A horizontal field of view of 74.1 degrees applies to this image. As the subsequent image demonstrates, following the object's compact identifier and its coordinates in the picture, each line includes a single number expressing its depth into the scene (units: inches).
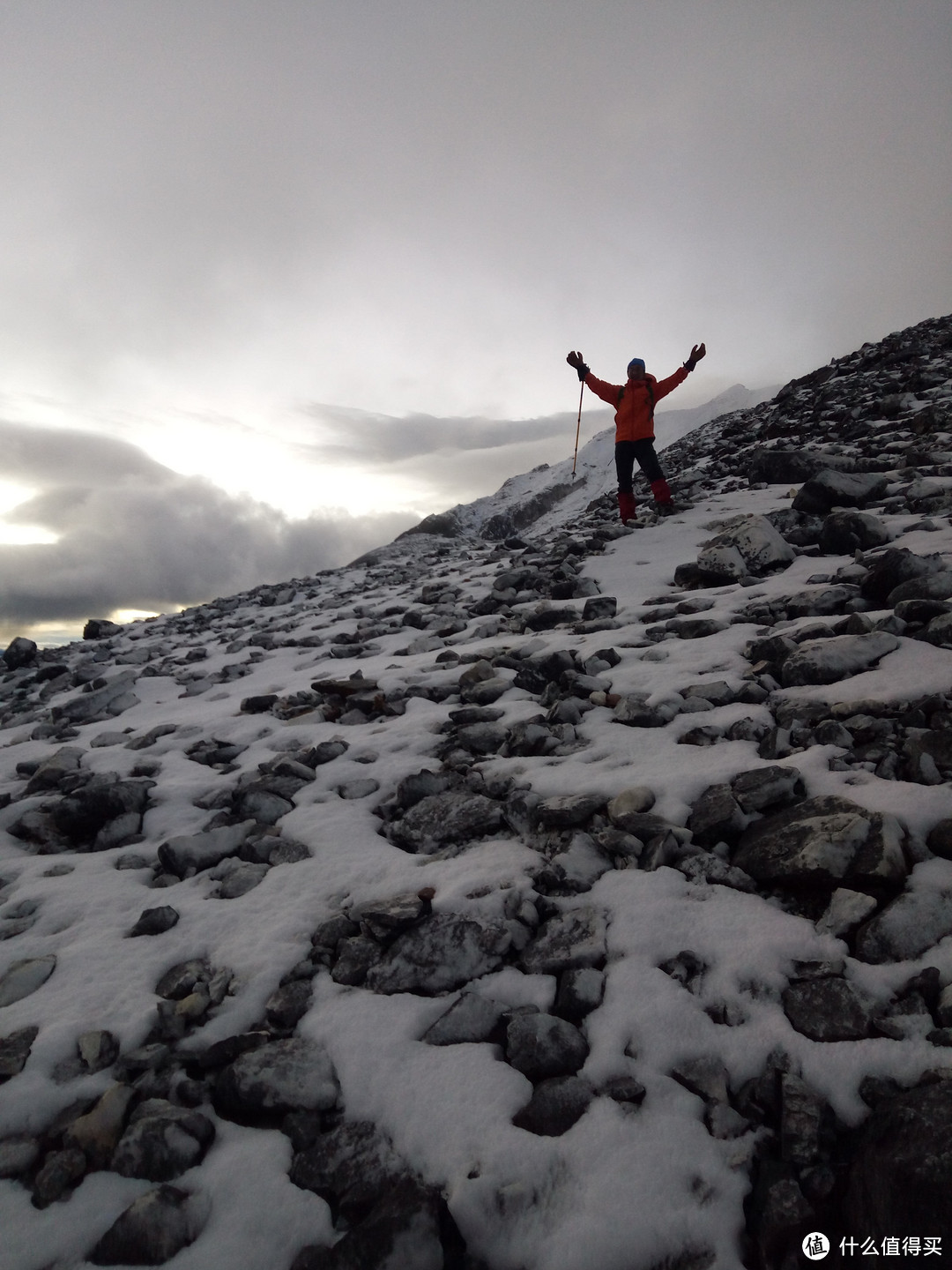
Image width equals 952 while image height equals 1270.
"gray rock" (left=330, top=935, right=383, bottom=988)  102.5
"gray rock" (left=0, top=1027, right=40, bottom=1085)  89.3
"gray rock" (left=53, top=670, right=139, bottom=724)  287.4
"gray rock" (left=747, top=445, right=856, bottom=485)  411.2
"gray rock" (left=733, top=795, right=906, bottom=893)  95.0
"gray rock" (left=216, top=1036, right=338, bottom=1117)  83.1
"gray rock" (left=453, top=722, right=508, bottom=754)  169.8
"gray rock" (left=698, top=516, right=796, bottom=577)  270.4
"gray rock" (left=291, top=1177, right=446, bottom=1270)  65.1
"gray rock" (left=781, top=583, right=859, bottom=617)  202.5
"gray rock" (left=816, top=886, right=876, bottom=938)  91.1
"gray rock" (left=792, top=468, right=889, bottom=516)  323.9
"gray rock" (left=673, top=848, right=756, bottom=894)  105.2
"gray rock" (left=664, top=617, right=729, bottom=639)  215.8
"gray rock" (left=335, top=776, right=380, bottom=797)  159.8
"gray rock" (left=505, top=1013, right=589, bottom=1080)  83.6
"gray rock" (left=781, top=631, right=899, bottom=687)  156.8
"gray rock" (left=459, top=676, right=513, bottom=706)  204.2
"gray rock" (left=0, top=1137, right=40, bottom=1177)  77.9
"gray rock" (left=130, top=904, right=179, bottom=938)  118.2
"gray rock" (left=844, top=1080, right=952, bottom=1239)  59.0
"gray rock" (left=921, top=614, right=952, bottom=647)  154.4
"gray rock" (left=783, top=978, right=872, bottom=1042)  78.9
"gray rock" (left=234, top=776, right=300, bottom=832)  154.7
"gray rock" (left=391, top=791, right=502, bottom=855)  135.0
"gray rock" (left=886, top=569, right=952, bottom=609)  182.2
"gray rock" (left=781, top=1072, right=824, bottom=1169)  67.5
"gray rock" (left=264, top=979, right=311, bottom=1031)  96.1
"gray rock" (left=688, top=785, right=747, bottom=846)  115.3
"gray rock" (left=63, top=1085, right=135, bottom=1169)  78.9
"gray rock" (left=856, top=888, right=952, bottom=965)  85.9
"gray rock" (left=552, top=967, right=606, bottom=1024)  90.1
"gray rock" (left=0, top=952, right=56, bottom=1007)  105.1
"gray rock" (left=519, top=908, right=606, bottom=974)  97.2
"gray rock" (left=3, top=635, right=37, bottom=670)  489.7
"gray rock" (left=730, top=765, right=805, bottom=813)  116.3
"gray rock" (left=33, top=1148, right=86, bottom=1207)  74.5
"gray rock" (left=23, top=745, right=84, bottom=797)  194.5
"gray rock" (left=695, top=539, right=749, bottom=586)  267.6
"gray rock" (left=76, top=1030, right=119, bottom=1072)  91.2
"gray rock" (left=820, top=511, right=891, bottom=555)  261.0
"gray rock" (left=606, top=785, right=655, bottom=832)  124.3
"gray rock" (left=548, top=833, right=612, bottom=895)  112.0
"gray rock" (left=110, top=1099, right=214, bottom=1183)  77.0
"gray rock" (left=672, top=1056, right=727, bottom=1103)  75.9
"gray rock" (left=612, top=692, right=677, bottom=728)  160.6
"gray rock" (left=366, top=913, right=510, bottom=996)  99.4
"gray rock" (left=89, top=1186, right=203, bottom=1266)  68.9
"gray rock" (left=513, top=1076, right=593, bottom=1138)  76.9
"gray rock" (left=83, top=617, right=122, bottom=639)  586.6
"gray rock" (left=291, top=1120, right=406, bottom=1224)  72.6
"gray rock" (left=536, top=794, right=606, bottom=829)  126.8
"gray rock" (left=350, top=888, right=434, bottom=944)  107.9
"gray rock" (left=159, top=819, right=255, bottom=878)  137.6
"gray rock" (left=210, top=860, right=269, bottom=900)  127.7
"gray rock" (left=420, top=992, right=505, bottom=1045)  89.7
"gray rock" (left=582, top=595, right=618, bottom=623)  263.6
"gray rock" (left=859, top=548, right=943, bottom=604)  193.0
